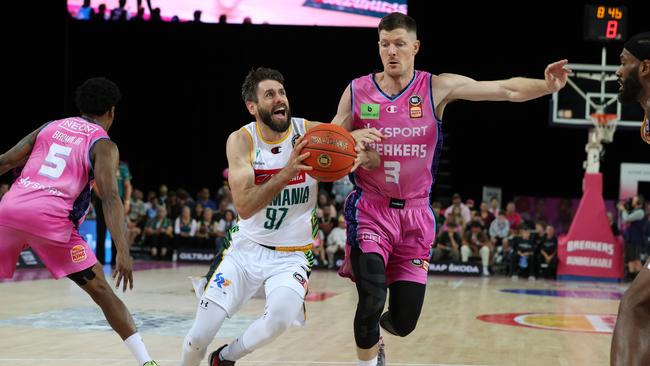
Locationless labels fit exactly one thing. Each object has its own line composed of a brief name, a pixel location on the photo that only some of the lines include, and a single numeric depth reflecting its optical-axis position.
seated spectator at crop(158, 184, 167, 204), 19.76
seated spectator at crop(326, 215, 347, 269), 17.88
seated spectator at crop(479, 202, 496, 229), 18.11
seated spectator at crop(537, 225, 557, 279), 17.27
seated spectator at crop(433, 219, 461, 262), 17.52
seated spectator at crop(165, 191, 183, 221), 19.31
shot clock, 16.36
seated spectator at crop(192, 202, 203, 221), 18.95
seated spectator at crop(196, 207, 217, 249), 18.69
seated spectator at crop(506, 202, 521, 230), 18.27
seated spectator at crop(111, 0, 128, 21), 22.12
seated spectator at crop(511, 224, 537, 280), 17.22
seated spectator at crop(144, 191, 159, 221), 19.48
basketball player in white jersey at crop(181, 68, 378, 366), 5.17
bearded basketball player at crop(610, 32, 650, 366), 3.86
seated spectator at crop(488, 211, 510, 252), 17.66
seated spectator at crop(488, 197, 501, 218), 18.38
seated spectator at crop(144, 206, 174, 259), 19.20
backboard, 16.94
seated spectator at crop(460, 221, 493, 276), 17.58
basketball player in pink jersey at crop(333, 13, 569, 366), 5.56
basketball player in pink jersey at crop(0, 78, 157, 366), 5.39
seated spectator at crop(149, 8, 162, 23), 22.11
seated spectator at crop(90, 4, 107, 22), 22.08
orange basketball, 4.92
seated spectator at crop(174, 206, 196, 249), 18.91
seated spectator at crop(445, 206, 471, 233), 17.61
